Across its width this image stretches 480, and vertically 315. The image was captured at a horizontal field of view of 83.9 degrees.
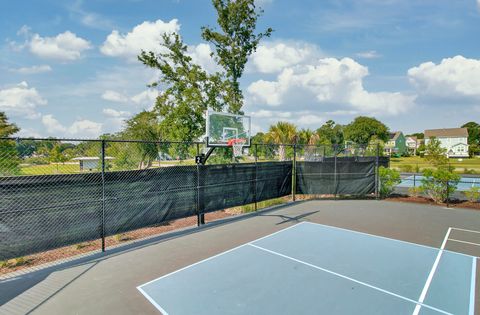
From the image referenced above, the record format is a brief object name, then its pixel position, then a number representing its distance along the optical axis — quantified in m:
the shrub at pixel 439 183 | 10.34
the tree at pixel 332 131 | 76.06
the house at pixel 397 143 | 76.43
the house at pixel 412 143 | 89.45
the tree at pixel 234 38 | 14.24
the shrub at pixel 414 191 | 12.07
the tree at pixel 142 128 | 24.38
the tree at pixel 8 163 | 7.18
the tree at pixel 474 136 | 77.56
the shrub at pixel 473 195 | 10.54
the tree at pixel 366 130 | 64.81
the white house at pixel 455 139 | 71.31
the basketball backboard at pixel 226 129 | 8.04
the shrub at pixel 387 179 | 11.82
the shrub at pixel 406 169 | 25.92
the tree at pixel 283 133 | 22.55
